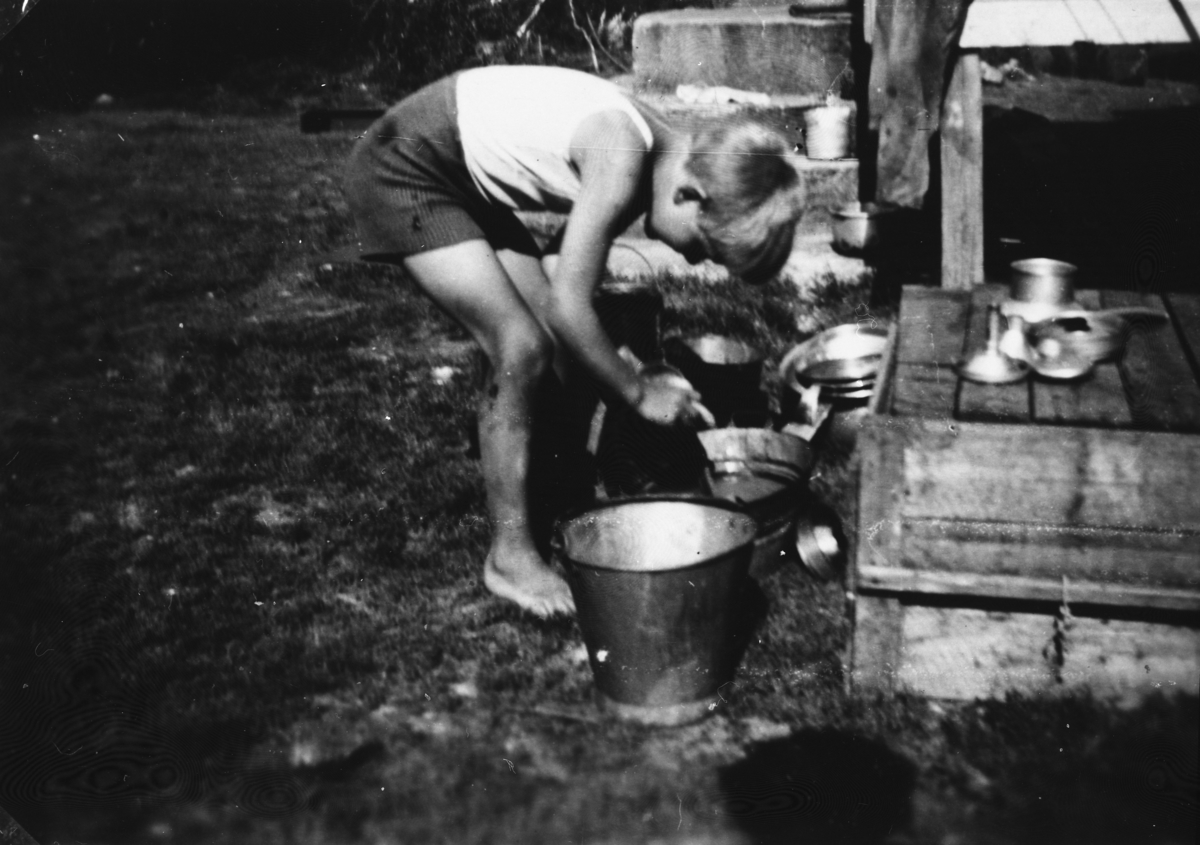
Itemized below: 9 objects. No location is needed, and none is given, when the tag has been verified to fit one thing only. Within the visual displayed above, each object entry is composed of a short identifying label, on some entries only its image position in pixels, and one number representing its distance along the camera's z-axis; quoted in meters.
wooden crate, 2.36
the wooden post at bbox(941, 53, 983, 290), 4.39
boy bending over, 2.78
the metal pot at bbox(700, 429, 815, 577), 3.49
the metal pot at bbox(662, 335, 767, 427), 4.09
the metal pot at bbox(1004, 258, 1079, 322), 3.11
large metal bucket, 2.49
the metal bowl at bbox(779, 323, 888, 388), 3.84
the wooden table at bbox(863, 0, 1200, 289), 3.36
